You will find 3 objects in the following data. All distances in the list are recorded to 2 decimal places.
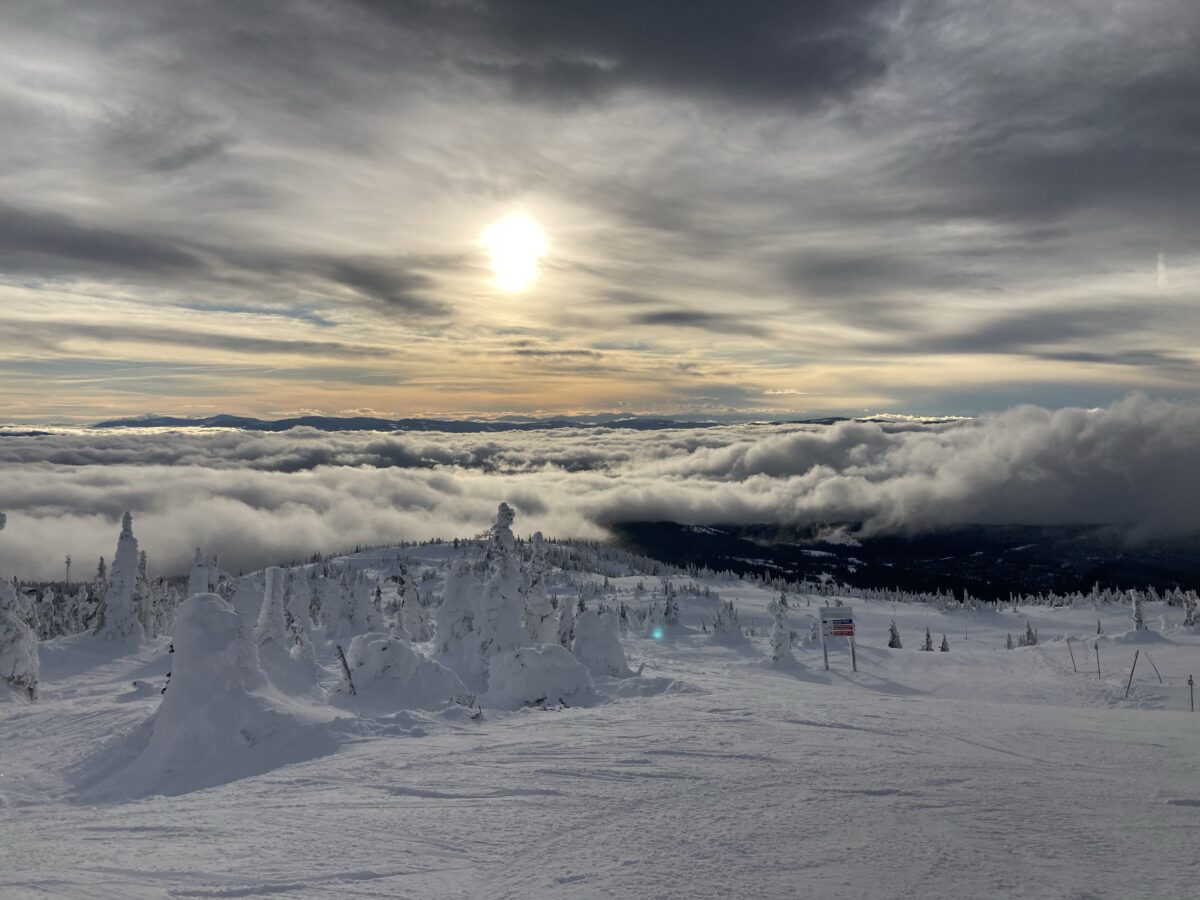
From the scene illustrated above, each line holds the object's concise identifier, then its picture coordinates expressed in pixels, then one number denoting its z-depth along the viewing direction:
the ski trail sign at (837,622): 47.44
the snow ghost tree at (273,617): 31.56
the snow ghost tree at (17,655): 34.59
